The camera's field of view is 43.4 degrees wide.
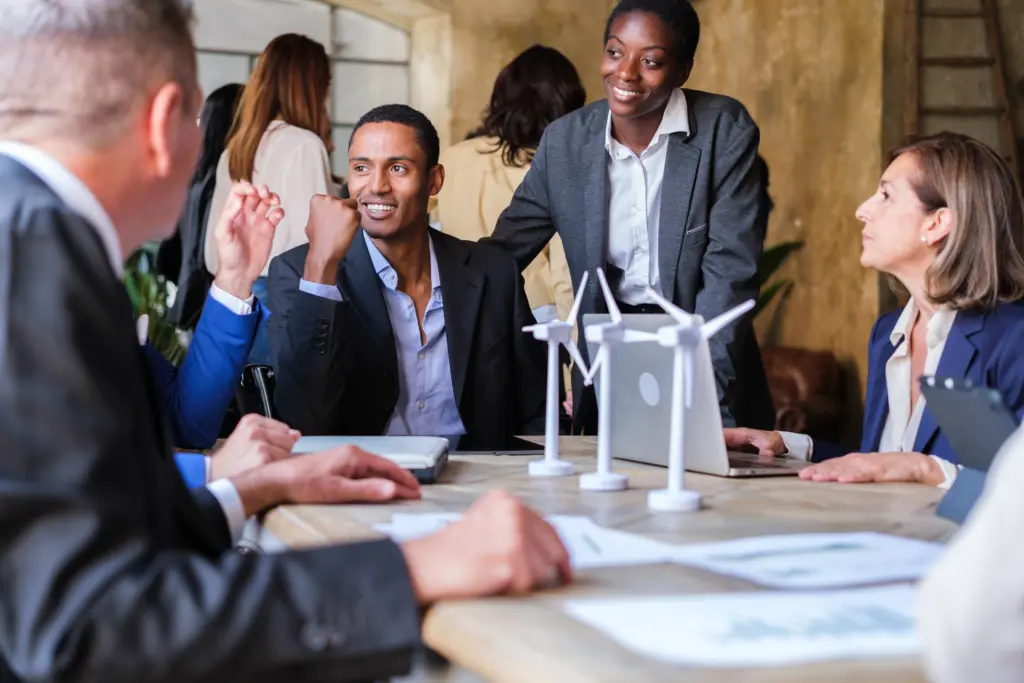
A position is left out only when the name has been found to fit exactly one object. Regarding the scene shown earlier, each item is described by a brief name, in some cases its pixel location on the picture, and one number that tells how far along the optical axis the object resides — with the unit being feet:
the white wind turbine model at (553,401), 6.88
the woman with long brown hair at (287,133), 13.92
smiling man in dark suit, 9.52
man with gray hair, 3.07
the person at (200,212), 14.88
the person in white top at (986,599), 2.47
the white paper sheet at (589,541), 4.35
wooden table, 3.00
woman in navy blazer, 8.21
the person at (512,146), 13.50
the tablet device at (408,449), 6.48
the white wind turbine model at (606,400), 6.01
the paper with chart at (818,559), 3.97
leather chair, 22.13
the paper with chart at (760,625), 3.08
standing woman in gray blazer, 10.82
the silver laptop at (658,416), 6.61
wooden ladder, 21.98
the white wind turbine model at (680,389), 5.50
